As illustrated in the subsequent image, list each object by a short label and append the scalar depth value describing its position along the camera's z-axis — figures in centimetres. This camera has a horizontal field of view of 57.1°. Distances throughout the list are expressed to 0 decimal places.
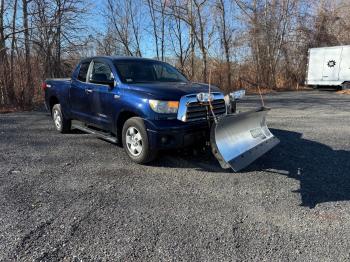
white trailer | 2256
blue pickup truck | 509
